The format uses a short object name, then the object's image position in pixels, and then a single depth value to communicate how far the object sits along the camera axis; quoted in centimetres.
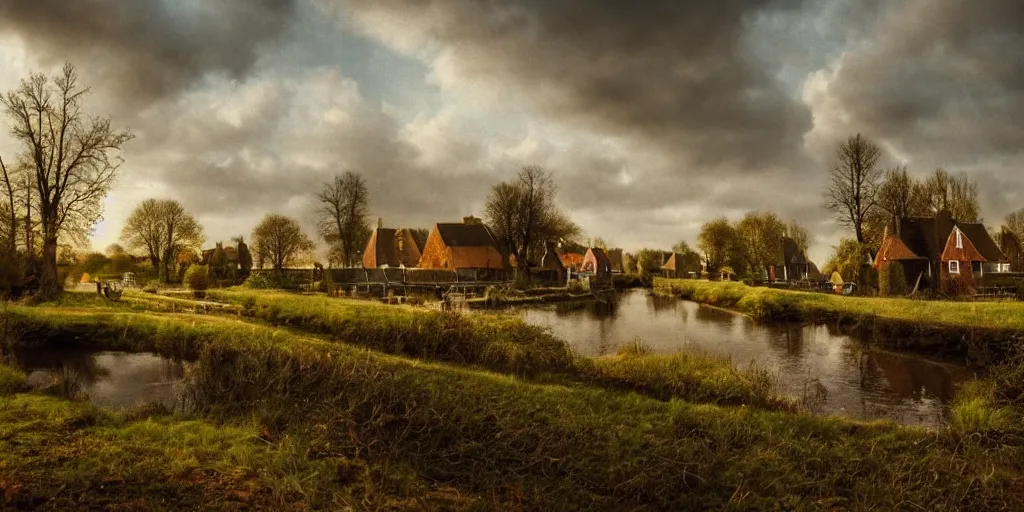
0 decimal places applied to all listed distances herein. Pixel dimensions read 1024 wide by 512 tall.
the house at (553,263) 5875
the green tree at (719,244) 6988
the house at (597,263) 6762
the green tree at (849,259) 3859
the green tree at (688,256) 8962
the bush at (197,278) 3731
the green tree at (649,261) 8254
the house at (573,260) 8748
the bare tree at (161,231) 5916
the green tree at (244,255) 6194
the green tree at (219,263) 4712
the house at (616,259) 10844
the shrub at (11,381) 1100
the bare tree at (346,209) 5553
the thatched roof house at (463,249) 5119
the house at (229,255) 5925
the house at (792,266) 6794
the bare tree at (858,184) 4019
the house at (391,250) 5697
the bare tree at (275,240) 6588
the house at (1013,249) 4512
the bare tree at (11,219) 2684
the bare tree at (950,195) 5341
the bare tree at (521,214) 5738
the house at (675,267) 8419
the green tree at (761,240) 6706
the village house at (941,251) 3612
